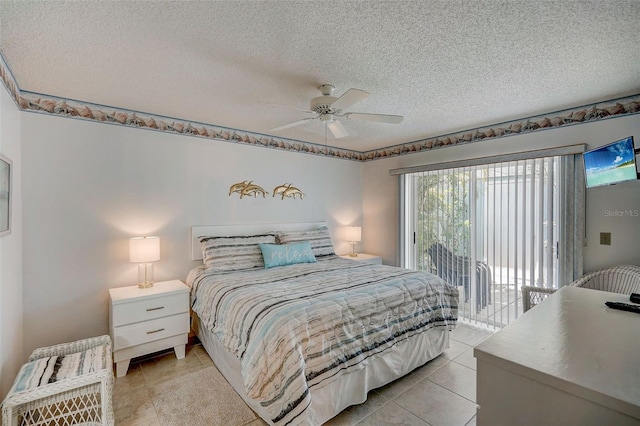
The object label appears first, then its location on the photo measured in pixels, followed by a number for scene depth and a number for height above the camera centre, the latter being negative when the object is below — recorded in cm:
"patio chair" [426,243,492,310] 359 -79
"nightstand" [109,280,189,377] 251 -99
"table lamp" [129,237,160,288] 279 -39
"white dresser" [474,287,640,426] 79 -48
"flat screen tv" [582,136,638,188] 200 +34
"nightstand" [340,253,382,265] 454 -75
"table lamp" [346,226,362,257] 465 -38
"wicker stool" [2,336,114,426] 161 -105
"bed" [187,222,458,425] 178 -83
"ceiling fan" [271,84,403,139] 229 +81
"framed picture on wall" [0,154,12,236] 192 +11
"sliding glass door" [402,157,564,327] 312 -24
